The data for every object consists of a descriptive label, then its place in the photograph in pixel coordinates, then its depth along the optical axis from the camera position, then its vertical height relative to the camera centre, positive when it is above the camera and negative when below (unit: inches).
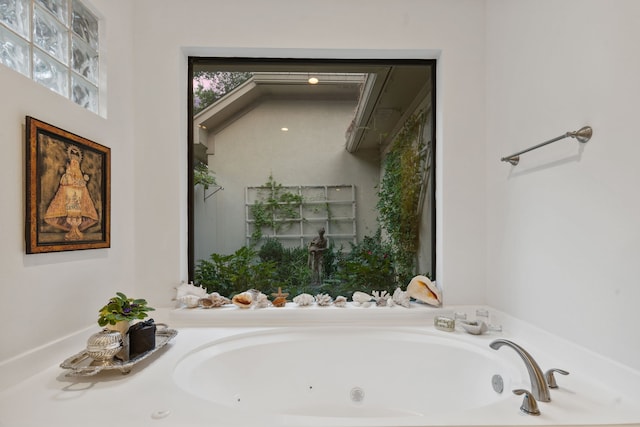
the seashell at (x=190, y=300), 74.6 -19.8
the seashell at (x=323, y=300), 79.1 -21.0
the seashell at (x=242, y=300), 76.6 -20.4
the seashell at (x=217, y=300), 76.6 -20.4
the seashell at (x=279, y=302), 78.4 -21.2
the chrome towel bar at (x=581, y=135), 48.5 +11.4
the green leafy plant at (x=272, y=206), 84.7 +1.4
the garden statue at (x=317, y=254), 85.7 -10.9
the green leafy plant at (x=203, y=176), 83.4 +8.9
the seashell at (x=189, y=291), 75.4 -18.1
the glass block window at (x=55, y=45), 47.9 +27.2
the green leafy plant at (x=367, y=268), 85.6 -14.4
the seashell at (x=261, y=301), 77.7 -20.9
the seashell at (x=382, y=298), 79.4 -20.7
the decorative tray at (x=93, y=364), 47.3 -22.5
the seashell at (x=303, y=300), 79.0 -20.9
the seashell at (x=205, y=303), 76.4 -21.0
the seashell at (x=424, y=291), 77.1 -18.4
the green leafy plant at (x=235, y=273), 83.5 -15.5
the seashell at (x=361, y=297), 80.4 -20.8
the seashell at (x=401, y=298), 78.1 -20.5
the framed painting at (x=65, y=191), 47.9 +3.3
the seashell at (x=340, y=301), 79.6 -21.5
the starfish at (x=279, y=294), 80.0 -19.9
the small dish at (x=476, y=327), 67.6 -23.5
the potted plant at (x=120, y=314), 51.5 -16.2
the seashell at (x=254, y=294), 79.8 -19.7
